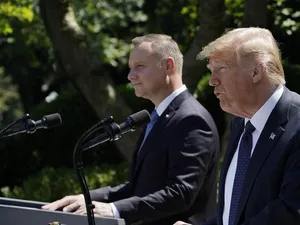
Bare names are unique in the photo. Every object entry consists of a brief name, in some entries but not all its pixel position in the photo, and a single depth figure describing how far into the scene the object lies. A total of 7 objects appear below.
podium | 5.33
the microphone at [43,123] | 6.38
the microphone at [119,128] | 5.15
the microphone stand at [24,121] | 6.38
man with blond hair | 4.69
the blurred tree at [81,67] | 11.48
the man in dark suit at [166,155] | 6.48
